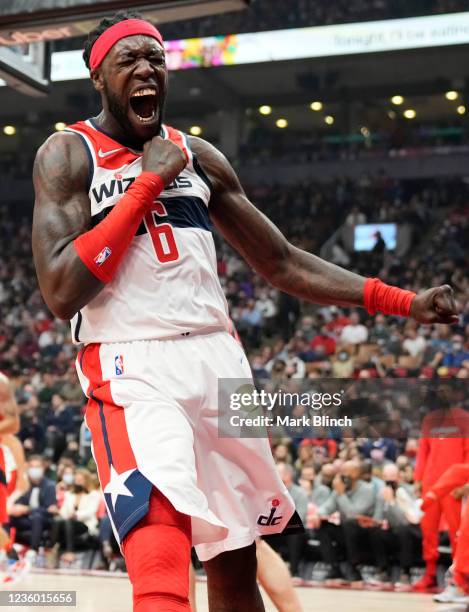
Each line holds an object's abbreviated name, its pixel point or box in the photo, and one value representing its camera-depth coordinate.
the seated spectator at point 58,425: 12.81
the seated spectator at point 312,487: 9.31
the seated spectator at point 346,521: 8.97
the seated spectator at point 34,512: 10.55
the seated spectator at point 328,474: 9.25
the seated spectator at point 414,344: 14.44
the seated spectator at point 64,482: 10.73
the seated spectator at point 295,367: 13.67
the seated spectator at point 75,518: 10.35
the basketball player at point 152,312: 2.53
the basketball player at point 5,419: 6.86
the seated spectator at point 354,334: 15.44
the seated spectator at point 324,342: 15.36
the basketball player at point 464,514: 6.71
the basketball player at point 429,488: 7.59
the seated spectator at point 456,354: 13.21
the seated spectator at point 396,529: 8.77
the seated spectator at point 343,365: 13.95
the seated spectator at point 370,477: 9.05
